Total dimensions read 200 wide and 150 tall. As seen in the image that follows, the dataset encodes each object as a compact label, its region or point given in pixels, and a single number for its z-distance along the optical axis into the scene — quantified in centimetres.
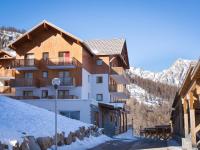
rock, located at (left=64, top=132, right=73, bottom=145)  1391
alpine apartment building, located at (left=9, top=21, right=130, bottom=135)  2909
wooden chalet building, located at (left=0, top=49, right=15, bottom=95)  3179
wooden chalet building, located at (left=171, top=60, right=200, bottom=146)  1043
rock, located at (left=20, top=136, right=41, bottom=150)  997
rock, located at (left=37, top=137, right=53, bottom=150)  1136
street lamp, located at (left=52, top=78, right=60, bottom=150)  1103
